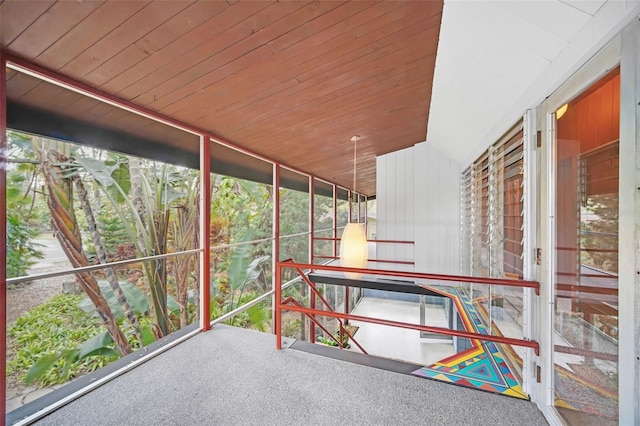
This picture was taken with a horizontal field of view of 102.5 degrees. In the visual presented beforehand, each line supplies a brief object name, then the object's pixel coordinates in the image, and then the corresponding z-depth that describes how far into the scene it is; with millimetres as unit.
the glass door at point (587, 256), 1072
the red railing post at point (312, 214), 6184
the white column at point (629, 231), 916
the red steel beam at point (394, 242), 5512
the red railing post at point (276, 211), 4691
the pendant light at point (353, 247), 3709
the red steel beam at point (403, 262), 5230
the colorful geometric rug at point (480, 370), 1962
